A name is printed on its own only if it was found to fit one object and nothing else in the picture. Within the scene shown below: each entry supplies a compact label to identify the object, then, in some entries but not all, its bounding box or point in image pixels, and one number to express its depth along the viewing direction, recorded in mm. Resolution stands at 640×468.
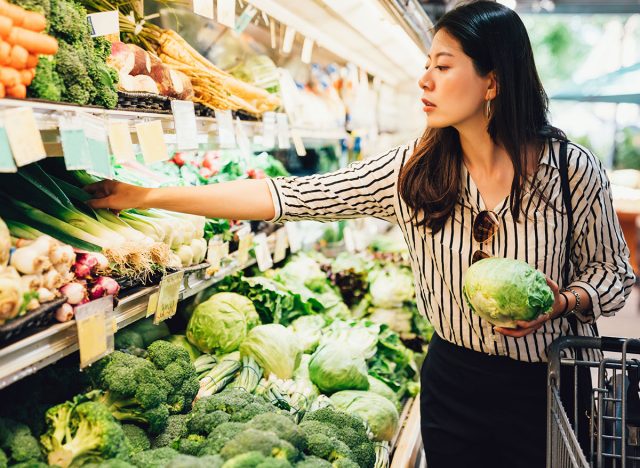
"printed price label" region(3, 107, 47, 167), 1241
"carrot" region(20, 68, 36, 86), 1328
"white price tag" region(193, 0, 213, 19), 2029
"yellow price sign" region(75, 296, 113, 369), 1467
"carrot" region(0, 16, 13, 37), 1271
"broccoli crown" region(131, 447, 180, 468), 1591
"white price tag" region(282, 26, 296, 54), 3098
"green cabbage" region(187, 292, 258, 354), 2553
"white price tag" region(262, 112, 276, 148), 2971
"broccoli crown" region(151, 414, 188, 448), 1858
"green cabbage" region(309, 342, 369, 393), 2682
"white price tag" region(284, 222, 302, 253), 3686
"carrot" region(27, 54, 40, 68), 1338
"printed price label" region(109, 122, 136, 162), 1639
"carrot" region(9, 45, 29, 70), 1286
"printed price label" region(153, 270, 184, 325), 1917
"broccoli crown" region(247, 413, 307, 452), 1585
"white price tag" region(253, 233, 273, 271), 3125
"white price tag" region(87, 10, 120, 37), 1808
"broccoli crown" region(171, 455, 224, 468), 1396
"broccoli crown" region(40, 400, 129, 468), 1487
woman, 1810
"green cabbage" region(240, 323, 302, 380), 2535
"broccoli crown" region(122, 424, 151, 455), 1743
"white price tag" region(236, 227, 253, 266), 2834
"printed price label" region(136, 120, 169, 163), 1786
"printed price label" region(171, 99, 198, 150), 2049
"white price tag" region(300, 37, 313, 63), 3324
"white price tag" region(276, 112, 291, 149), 3133
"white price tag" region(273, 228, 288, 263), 3504
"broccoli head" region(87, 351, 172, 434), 1749
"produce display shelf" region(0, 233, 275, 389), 1265
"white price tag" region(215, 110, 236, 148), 2427
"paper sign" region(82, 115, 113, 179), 1508
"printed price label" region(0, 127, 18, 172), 1229
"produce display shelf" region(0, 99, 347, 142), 1339
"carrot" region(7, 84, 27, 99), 1291
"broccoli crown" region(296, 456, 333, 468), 1559
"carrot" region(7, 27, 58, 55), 1290
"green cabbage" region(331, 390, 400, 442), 2539
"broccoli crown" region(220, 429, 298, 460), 1472
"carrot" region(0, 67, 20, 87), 1262
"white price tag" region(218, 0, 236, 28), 2197
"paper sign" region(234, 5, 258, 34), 2719
